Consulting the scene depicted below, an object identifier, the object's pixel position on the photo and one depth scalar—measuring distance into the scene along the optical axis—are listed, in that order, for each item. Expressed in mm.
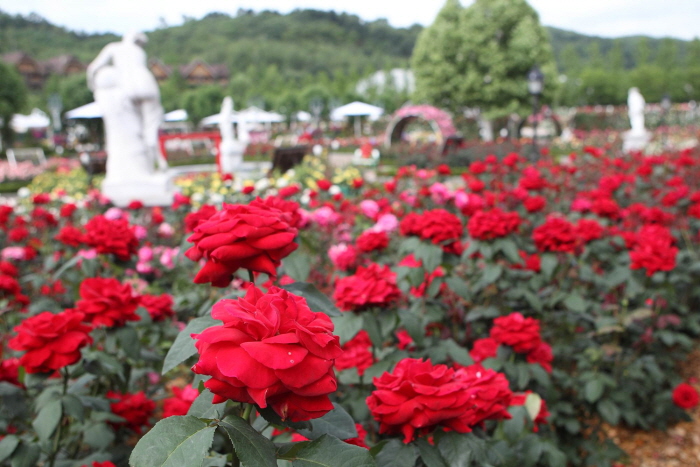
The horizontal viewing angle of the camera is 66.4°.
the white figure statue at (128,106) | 7098
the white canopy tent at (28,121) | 33188
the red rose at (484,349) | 1735
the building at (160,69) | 63759
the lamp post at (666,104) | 16316
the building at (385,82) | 50272
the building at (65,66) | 61031
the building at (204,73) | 67188
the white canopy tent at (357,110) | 29166
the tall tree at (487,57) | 24906
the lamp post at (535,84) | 9211
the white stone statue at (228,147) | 12500
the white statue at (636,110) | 15773
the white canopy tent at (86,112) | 20469
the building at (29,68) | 60781
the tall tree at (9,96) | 29703
